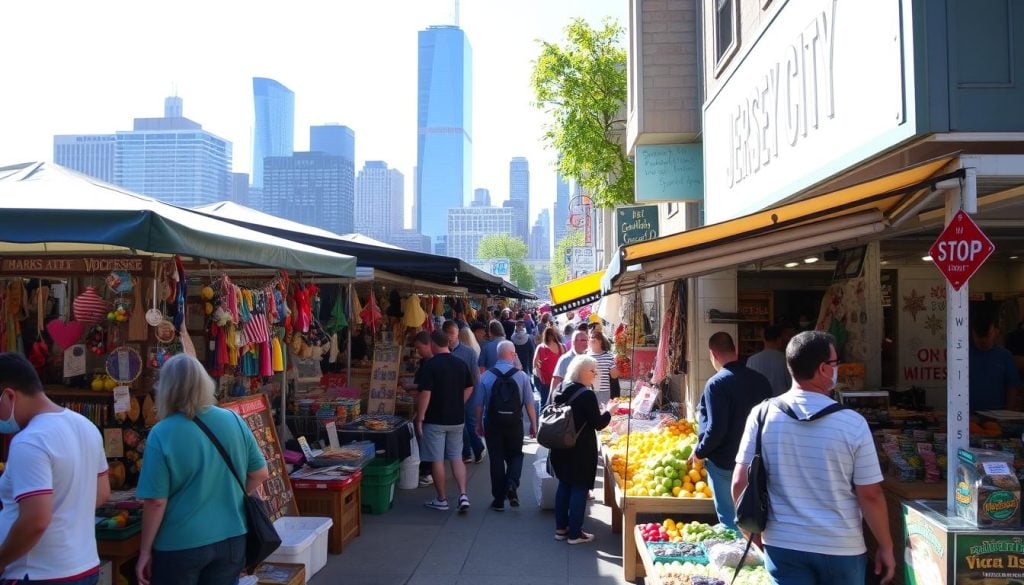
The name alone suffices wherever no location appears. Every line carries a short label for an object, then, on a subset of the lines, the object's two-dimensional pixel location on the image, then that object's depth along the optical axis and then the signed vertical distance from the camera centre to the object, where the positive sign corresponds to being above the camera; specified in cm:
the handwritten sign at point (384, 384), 962 -91
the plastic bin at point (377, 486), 803 -186
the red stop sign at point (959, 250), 375 +33
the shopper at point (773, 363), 725 -48
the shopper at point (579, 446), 680 -122
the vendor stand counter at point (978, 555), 363 -118
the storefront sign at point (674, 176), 1065 +198
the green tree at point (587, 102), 1747 +507
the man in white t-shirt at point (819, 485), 332 -77
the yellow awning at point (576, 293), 1169 +34
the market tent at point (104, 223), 404 +52
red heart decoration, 557 -14
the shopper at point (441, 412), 793 -105
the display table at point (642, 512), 604 -161
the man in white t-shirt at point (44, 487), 306 -73
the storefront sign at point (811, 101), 432 +158
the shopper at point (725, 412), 537 -70
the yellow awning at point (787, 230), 424 +55
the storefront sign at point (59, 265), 564 +37
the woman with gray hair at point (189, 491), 360 -87
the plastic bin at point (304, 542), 565 -177
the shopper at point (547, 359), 1161 -71
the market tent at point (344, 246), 870 +81
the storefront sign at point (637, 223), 1438 +176
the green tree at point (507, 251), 9488 +830
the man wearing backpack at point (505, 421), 789 -113
